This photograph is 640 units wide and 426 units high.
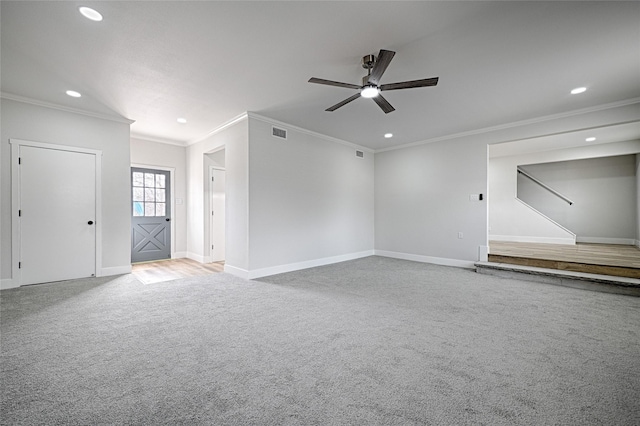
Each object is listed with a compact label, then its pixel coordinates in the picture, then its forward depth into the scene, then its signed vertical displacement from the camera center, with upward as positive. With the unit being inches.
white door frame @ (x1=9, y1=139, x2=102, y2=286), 156.6 +4.1
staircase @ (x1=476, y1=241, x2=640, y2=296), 155.9 -36.3
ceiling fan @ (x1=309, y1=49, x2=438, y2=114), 101.3 +54.9
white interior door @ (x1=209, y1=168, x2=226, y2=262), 249.8 -1.7
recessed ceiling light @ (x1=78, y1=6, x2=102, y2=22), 87.7 +67.1
